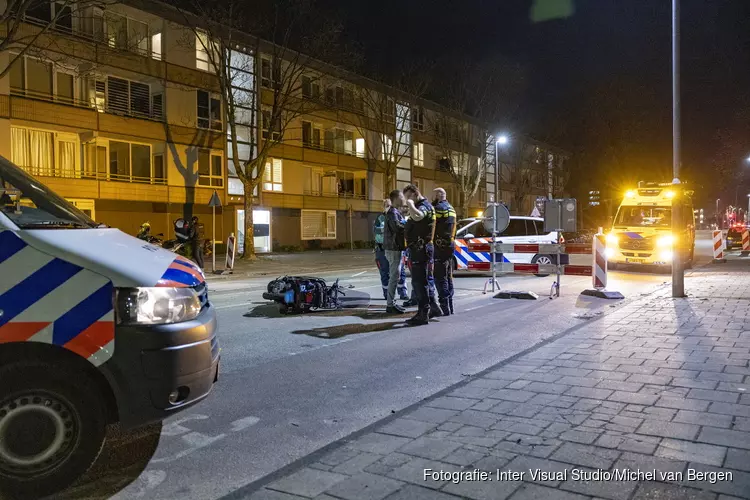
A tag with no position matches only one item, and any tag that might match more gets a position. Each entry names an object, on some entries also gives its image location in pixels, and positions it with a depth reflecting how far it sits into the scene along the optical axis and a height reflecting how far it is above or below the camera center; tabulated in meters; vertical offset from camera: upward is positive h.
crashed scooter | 9.55 -0.99
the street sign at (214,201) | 20.40 +1.09
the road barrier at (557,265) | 11.52 -0.74
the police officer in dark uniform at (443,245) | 9.20 -0.22
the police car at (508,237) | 14.45 -0.22
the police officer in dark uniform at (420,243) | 8.41 -0.17
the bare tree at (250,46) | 24.08 +8.02
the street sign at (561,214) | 11.21 +0.29
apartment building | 25.23 +4.96
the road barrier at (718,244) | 21.95 -0.59
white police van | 3.16 -0.64
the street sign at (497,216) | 12.13 +0.28
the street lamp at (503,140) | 41.92 +7.03
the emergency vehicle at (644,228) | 18.48 +0.01
